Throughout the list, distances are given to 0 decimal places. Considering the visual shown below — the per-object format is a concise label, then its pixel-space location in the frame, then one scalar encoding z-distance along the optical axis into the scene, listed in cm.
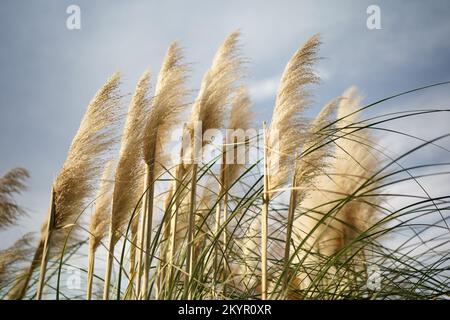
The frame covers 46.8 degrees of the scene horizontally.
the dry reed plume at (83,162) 241
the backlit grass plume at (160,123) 249
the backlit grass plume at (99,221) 285
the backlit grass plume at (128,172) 248
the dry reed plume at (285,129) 232
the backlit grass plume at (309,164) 236
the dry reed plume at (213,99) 257
